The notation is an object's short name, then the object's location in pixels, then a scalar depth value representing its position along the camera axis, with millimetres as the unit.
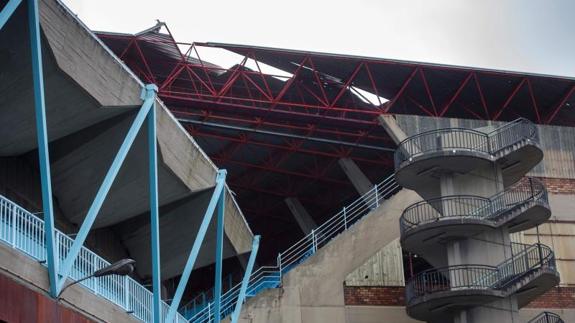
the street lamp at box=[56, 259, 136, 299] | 25625
